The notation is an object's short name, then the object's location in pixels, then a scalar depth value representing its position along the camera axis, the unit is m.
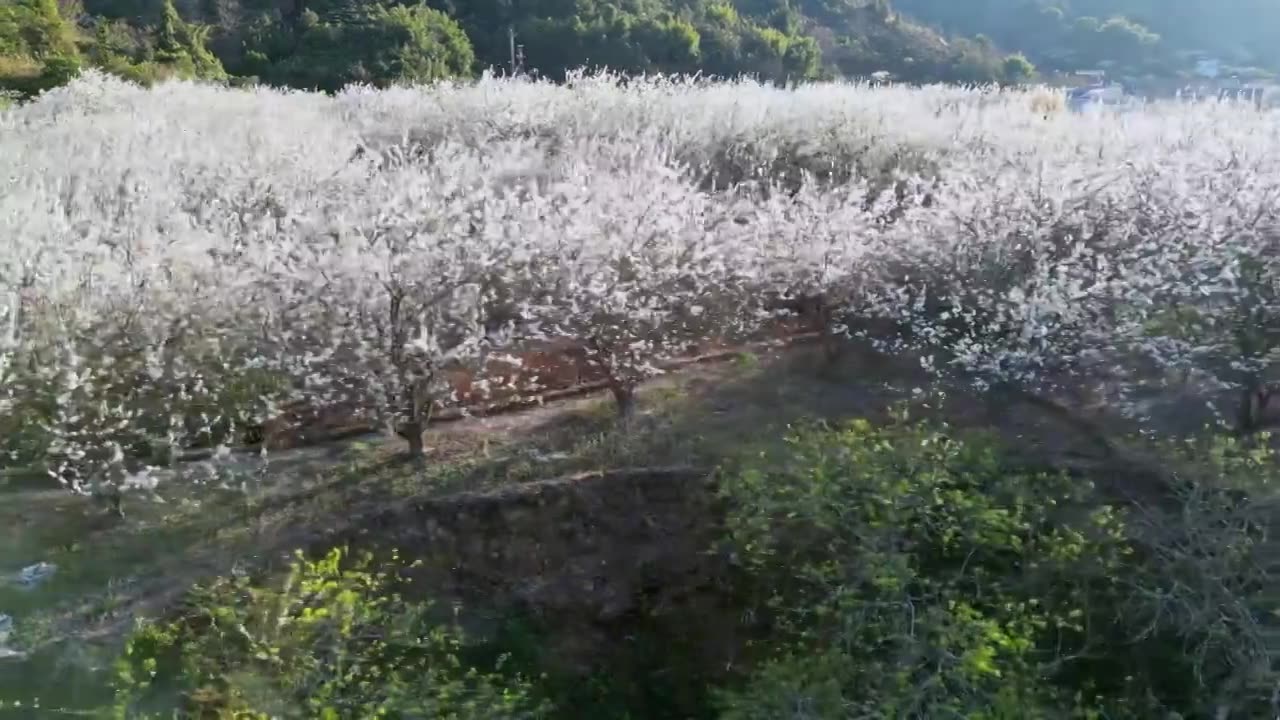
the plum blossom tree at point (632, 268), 6.78
